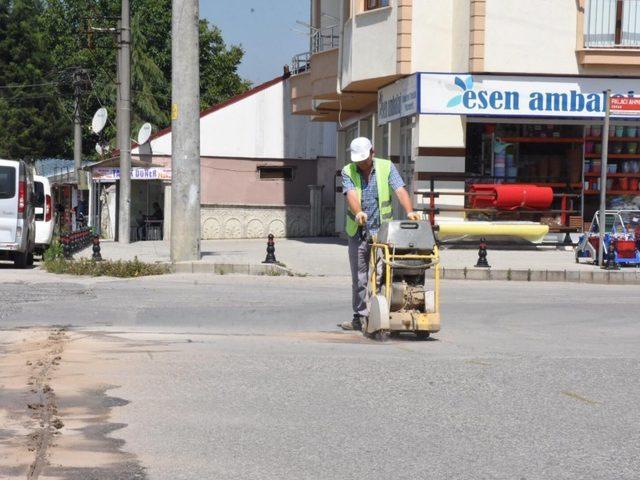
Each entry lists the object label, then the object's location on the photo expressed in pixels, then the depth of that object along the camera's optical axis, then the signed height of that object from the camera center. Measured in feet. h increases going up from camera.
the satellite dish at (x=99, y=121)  130.41 +8.09
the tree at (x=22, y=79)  213.25 +20.85
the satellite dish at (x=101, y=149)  148.10 +5.63
